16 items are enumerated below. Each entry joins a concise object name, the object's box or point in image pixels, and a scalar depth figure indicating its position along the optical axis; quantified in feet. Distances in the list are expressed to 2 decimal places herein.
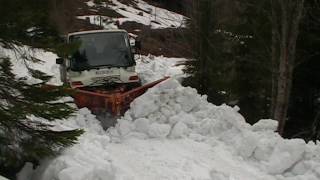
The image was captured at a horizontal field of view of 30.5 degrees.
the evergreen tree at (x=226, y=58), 65.05
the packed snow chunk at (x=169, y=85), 43.21
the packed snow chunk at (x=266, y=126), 36.47
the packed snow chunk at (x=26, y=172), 26.09
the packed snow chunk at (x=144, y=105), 40.73
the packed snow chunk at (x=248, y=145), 33.10
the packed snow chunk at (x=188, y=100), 41.73
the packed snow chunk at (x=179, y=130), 37.77
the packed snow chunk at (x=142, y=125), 39.04
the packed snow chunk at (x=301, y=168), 30.14
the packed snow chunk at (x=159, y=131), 37.96
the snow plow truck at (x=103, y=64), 47.39
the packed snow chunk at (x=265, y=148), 32.37
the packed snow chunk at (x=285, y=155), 30.48
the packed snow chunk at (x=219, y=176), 27.99
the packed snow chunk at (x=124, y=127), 39.26
